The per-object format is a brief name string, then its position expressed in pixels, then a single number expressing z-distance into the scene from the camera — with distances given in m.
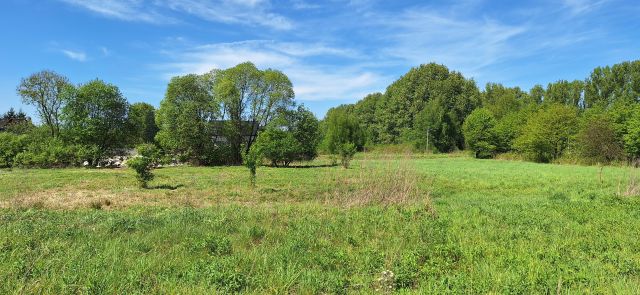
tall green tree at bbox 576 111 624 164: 39.22
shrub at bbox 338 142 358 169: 30.56
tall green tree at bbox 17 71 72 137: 38.75
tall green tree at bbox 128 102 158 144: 39.12
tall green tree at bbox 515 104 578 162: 45.91
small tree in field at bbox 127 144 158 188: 17.12
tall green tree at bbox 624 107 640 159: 38.03
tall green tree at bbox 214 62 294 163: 39.53
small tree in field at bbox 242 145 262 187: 17.67
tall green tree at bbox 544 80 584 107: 63.81
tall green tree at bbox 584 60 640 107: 56.94
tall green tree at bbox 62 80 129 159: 35.38
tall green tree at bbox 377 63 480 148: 75.69
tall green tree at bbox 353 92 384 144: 85.24
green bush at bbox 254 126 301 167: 33.53
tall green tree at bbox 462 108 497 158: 57.44
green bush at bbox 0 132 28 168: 34.03
